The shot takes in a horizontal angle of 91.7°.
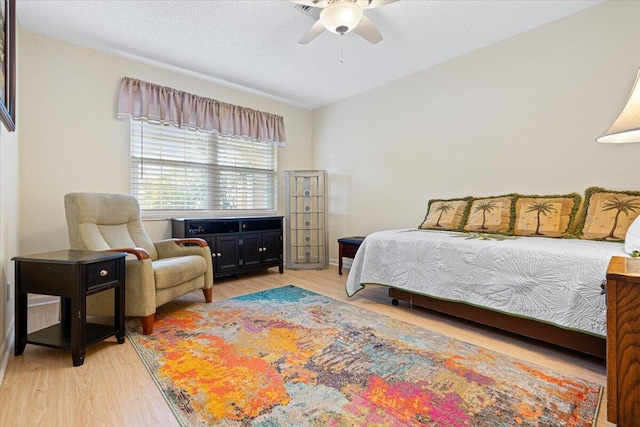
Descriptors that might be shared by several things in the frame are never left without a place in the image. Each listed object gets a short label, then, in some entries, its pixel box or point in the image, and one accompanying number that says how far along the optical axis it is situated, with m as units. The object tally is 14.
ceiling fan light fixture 2.04
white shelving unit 4.63
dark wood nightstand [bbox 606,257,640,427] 1.10
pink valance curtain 3.35
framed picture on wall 1.63
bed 1.77
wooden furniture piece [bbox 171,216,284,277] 3.55
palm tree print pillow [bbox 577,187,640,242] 2.24
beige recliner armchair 2.19
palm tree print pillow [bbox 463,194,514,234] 2.87
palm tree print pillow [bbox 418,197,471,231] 3.19
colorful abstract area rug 1.35
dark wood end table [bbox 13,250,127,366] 1.77
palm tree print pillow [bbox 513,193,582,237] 2.54
